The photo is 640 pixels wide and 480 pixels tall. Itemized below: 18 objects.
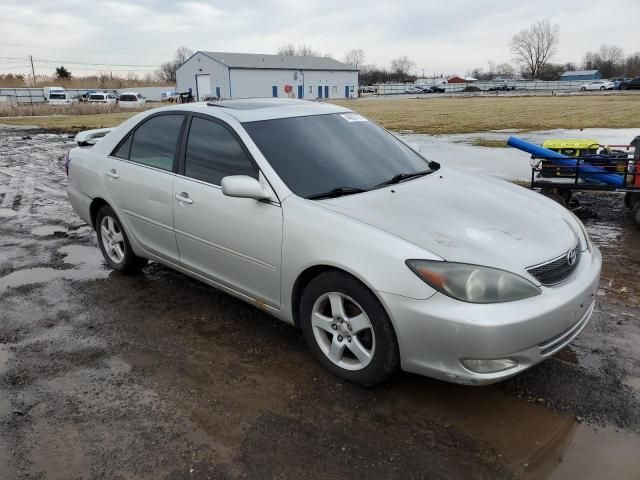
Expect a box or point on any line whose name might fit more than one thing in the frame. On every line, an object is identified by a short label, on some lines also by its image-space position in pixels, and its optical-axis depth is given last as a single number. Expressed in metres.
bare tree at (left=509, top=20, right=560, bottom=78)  120.19
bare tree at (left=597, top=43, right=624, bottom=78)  116.50
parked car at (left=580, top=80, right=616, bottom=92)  66.94
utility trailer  6.50
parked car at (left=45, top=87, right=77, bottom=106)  54.56
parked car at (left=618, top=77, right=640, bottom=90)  60.22
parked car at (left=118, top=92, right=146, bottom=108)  45.97
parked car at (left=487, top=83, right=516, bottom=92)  80.19
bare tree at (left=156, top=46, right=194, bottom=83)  124.28
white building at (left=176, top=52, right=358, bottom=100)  72.19
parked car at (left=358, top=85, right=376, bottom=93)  102.71
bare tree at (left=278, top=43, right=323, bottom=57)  147.05
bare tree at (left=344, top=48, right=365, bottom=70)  150.62
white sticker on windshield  4.45
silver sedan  2.79
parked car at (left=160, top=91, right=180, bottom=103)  59.19
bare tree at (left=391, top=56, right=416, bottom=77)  153.02
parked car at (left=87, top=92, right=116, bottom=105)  52.97
